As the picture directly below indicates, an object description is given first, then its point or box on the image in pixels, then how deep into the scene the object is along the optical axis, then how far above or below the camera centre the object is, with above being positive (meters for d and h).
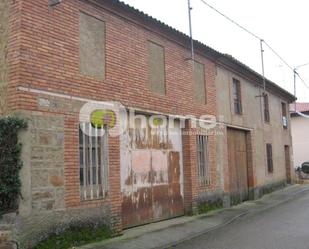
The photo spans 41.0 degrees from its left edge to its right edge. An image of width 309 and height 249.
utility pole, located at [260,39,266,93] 17.27 +4.42
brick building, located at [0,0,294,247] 7.38 +1.44
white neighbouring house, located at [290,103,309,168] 31.77 +2.56
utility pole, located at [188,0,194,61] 12.14 +4.24
